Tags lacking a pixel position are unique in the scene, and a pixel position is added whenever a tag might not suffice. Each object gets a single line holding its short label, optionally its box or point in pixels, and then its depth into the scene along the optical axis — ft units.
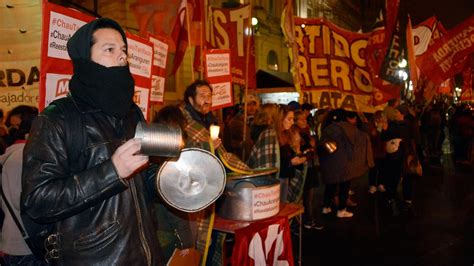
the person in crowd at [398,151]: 28.37
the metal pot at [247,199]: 13.65
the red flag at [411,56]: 36.04
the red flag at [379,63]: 31.81
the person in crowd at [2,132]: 17.17
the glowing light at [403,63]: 33.81
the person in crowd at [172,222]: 11.05
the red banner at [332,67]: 29.43
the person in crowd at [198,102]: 15.96
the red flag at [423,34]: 44.45
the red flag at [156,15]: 21.02
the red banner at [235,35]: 27.78
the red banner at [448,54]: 41.91
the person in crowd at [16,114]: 16.02
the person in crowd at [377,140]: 33.22
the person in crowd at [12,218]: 11.79
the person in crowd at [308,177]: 25.64
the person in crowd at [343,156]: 26.73
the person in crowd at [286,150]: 22.04
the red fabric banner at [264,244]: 13.35
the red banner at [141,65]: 15.34
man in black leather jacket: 5.65
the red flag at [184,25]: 22.24
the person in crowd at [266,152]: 19.20
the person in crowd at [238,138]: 23.52
